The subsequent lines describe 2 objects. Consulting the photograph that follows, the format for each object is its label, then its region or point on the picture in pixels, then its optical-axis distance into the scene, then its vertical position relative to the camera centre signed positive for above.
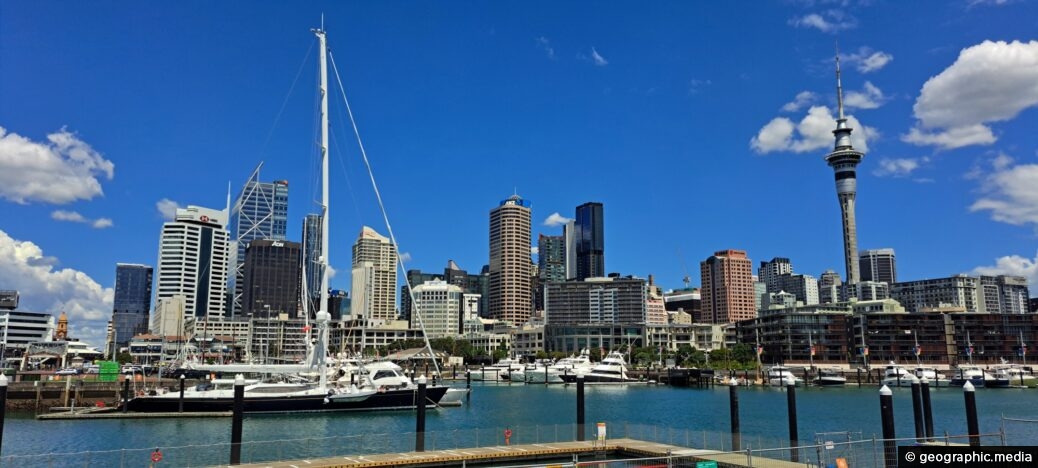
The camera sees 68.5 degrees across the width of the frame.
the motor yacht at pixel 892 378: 135.25 -5.00
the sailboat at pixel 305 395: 67.68 -4.10
